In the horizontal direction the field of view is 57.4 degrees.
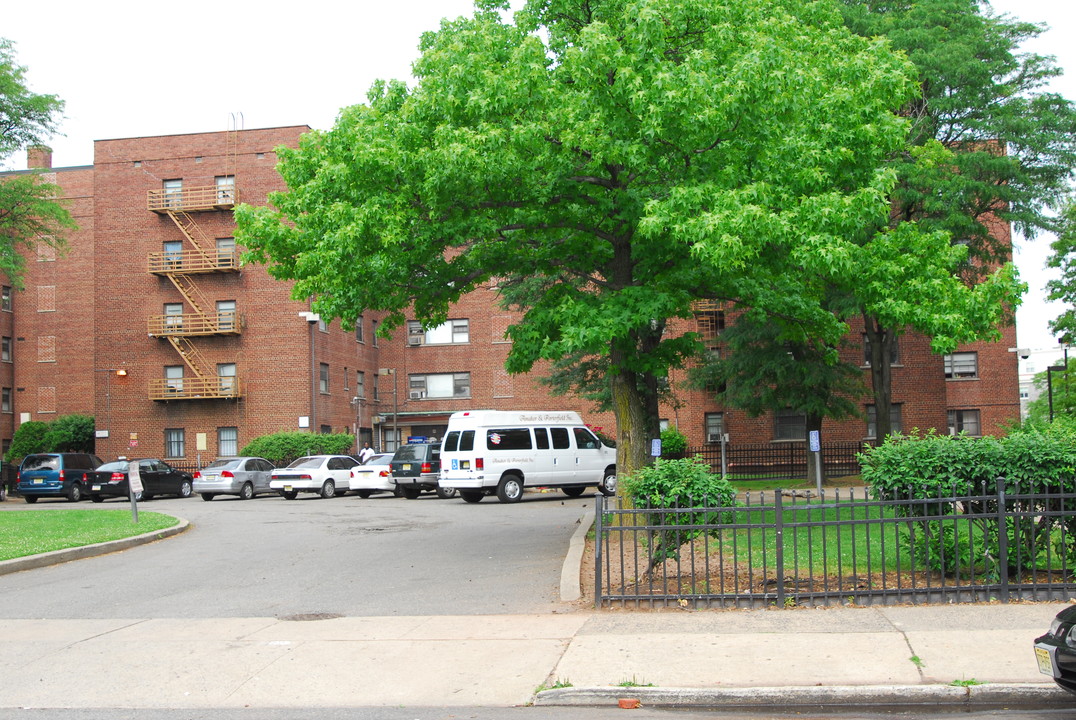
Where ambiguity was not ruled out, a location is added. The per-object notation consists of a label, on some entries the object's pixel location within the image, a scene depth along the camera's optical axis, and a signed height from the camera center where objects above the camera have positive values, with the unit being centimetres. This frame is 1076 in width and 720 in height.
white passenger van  2609 -108
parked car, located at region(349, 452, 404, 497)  3253 -195
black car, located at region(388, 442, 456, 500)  3097 -160
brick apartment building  4269 +332
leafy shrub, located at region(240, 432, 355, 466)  4059 -105
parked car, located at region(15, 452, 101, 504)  3525 -182
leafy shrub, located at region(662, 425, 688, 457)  3756 -122
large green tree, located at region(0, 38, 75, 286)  3556 +1008
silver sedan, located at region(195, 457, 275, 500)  3272 -190
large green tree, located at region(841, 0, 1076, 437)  2775 +817
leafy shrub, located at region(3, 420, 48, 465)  4638 -73
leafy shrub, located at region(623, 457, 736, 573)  1018 -85
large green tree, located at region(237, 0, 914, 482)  1238 +329
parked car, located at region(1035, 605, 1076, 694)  594 -153
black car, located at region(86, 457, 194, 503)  3416 -197
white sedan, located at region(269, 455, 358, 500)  3266 -190
